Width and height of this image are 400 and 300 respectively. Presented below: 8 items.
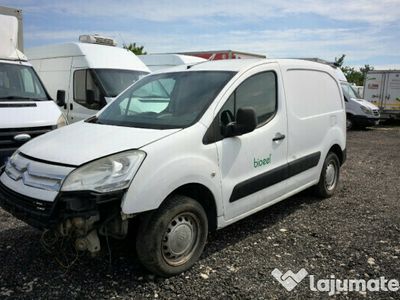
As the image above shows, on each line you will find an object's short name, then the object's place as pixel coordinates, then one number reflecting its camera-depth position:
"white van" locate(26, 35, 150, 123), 9.42
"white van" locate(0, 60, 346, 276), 3.28
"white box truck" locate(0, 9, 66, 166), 6.11
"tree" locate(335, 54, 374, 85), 47.76
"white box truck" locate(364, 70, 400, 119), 20.66
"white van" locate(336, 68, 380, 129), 17.48
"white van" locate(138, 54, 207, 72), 13.16
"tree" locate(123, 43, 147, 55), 33.27
